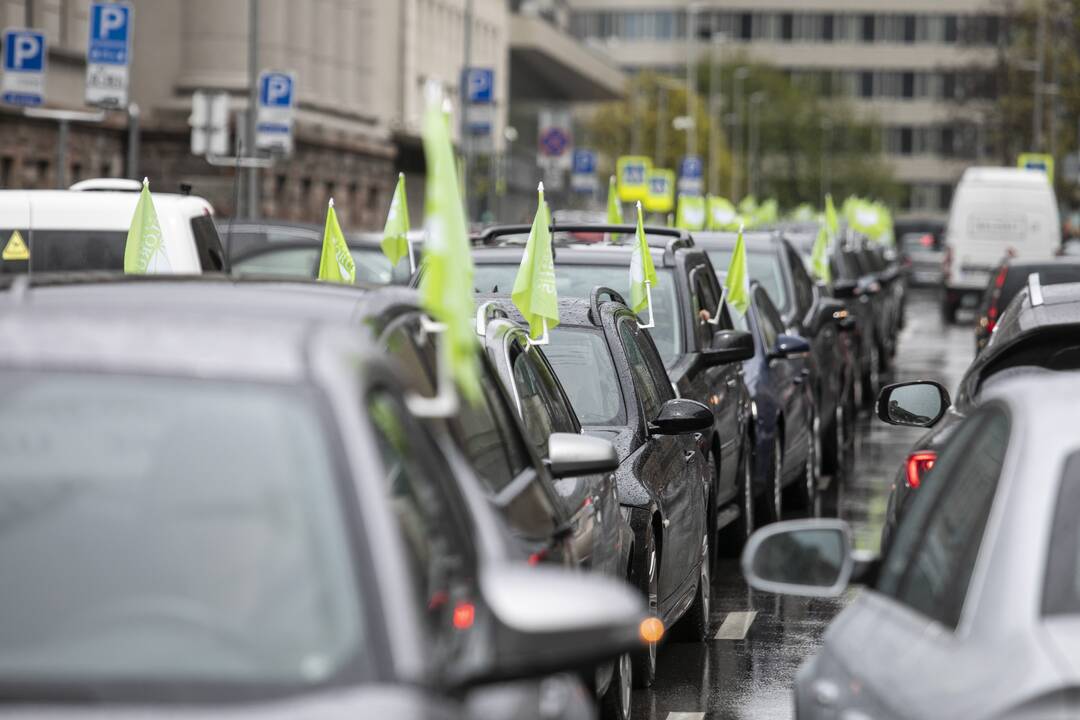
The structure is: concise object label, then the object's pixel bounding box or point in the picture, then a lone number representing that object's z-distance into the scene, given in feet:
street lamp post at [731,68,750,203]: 396.88
